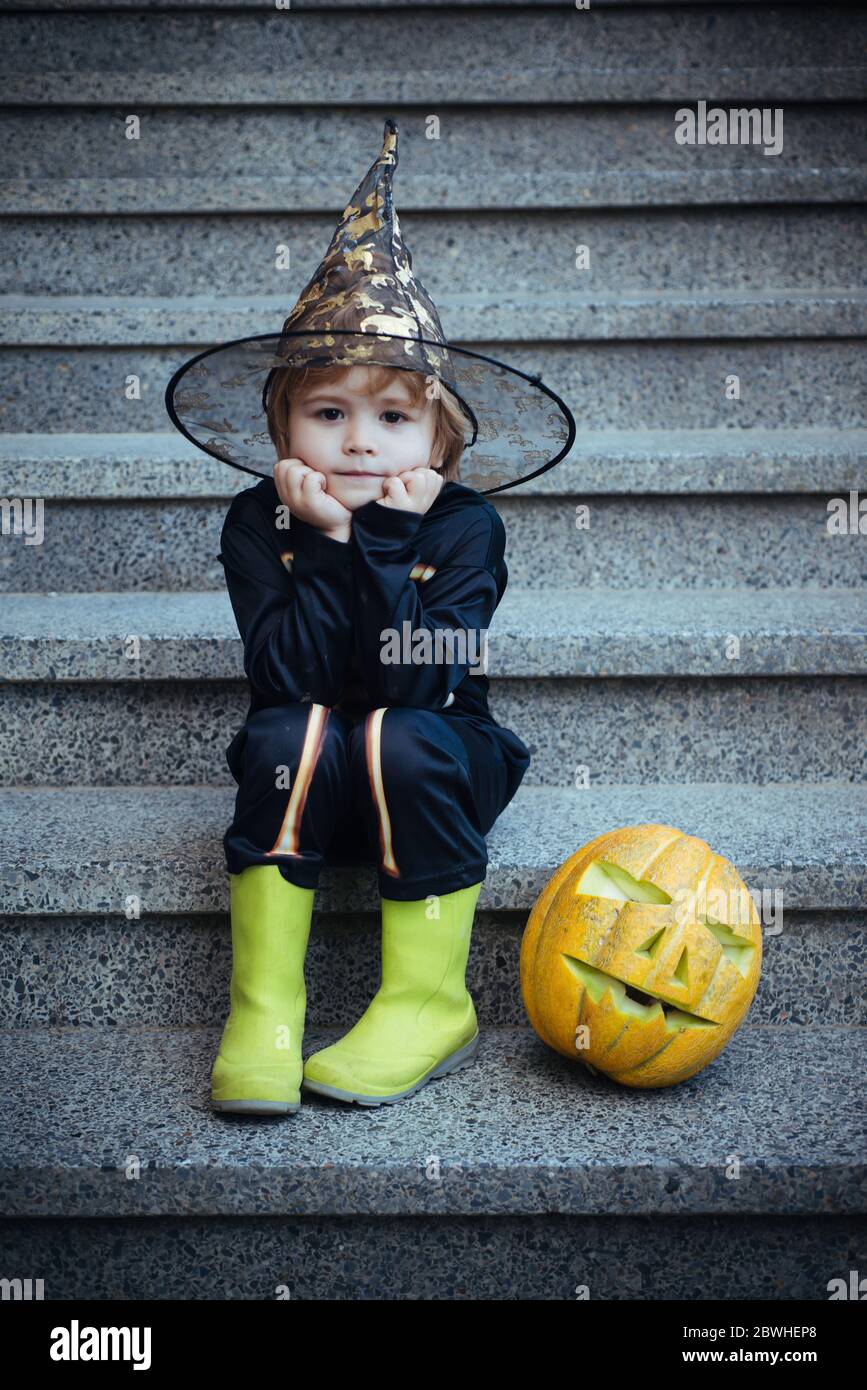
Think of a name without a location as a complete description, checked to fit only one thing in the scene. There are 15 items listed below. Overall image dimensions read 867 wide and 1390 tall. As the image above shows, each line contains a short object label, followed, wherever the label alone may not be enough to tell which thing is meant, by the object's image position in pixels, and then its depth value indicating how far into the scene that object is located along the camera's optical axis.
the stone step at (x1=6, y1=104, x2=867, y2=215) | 2.76
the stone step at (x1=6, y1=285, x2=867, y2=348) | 2.37
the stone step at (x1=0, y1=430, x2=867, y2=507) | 2.09
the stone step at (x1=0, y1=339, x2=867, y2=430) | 2.38
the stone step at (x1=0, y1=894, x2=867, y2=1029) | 1.58
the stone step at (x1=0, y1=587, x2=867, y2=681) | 1.80
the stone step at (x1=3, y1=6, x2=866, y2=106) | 2.93
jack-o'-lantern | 1.32
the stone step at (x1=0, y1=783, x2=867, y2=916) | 1.54
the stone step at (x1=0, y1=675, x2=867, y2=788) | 1.83
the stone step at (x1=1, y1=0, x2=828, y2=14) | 2.90
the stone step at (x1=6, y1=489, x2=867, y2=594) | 2.13
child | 1.41
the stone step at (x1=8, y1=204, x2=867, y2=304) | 2.60
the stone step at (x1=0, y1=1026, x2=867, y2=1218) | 1.25
